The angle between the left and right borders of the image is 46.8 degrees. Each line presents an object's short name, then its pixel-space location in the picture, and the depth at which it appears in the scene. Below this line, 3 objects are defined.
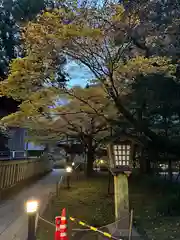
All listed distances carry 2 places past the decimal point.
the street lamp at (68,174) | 10.31
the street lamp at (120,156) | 4.67
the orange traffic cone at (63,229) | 3.35
